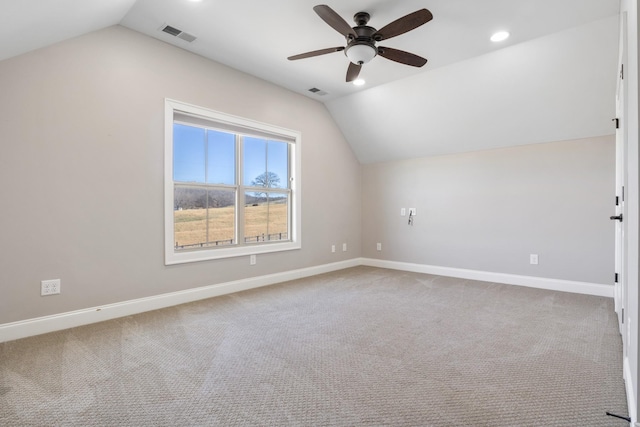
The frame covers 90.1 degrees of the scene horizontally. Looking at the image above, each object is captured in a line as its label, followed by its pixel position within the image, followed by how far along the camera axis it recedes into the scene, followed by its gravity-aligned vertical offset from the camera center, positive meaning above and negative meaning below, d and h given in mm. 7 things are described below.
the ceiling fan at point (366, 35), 2400 +1473
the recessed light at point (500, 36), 3143 +1774
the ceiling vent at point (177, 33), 3119 +1804
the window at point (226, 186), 3602 +343
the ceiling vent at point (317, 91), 4695 +1821
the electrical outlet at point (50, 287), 2651 -628
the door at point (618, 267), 2547 -511
